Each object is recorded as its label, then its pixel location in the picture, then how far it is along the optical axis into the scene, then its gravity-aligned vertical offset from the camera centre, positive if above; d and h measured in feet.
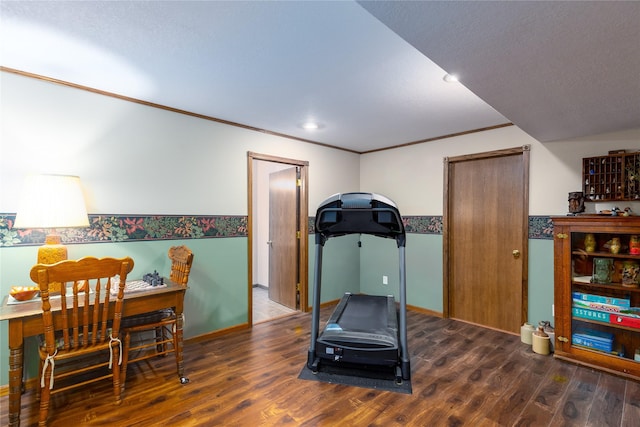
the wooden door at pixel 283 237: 13.79 -1.04
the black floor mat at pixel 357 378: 7.70 -4.33
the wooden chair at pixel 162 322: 7.46 -2.72
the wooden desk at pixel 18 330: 5.82 -2.24
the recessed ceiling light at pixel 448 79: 7.22 +3.30
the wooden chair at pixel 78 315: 5.85 -2.07
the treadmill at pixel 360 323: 8.14 -3.35
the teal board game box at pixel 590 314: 8.55 -2.86
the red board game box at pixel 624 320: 8.10 -2.88
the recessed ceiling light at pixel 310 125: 11.16 +3.38
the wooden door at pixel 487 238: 10.97 -0.91
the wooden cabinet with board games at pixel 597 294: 8.23 -2.30
